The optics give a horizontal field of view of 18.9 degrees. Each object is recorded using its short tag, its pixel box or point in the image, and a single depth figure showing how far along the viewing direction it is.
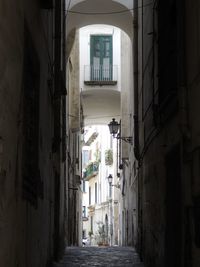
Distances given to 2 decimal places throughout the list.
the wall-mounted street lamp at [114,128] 21.02
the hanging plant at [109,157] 45.97
